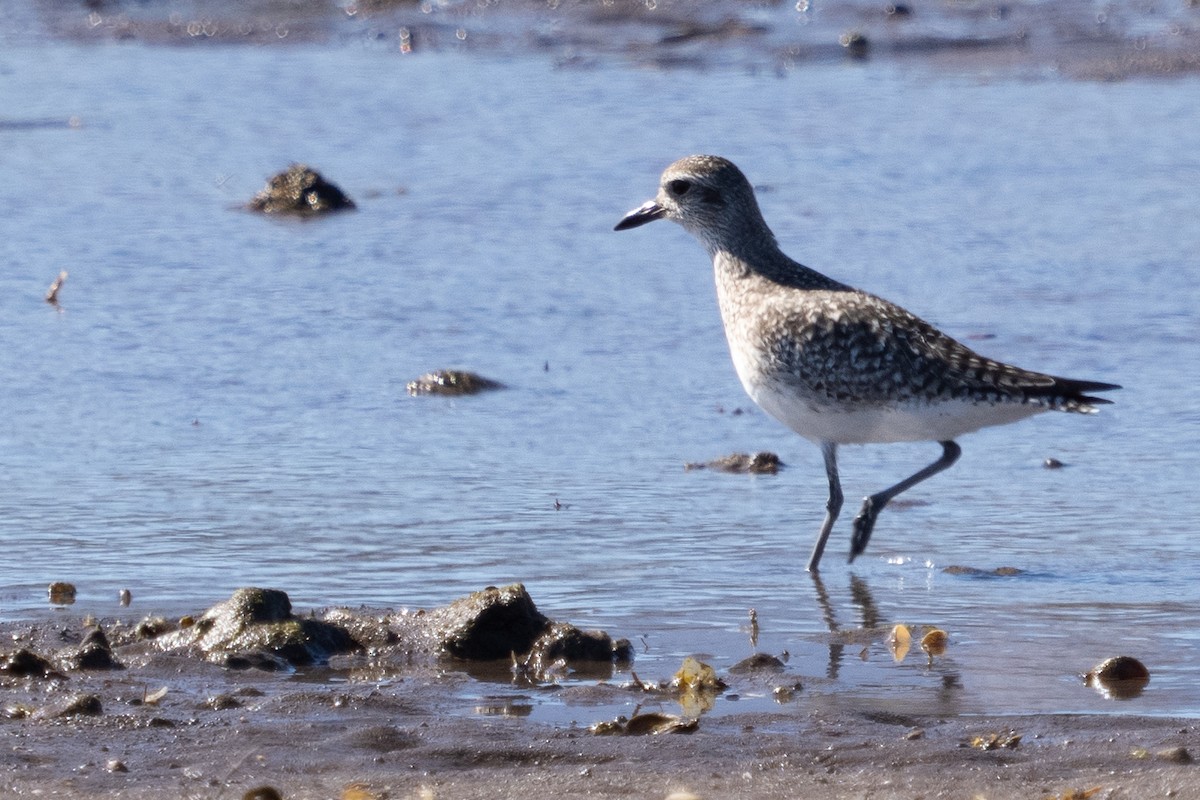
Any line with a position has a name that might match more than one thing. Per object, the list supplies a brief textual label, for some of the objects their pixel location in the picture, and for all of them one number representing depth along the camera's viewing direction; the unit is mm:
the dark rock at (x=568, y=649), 10859
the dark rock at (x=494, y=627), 10945
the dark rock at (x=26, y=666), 10344
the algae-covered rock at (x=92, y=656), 10531
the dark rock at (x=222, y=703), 9875
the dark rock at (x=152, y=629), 11156
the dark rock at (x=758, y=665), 10828
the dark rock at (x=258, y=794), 8562
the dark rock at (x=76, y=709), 9547
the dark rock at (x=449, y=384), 17312
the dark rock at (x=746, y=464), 15500
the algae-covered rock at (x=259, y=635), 10781
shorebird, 13336
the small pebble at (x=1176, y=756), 9070
